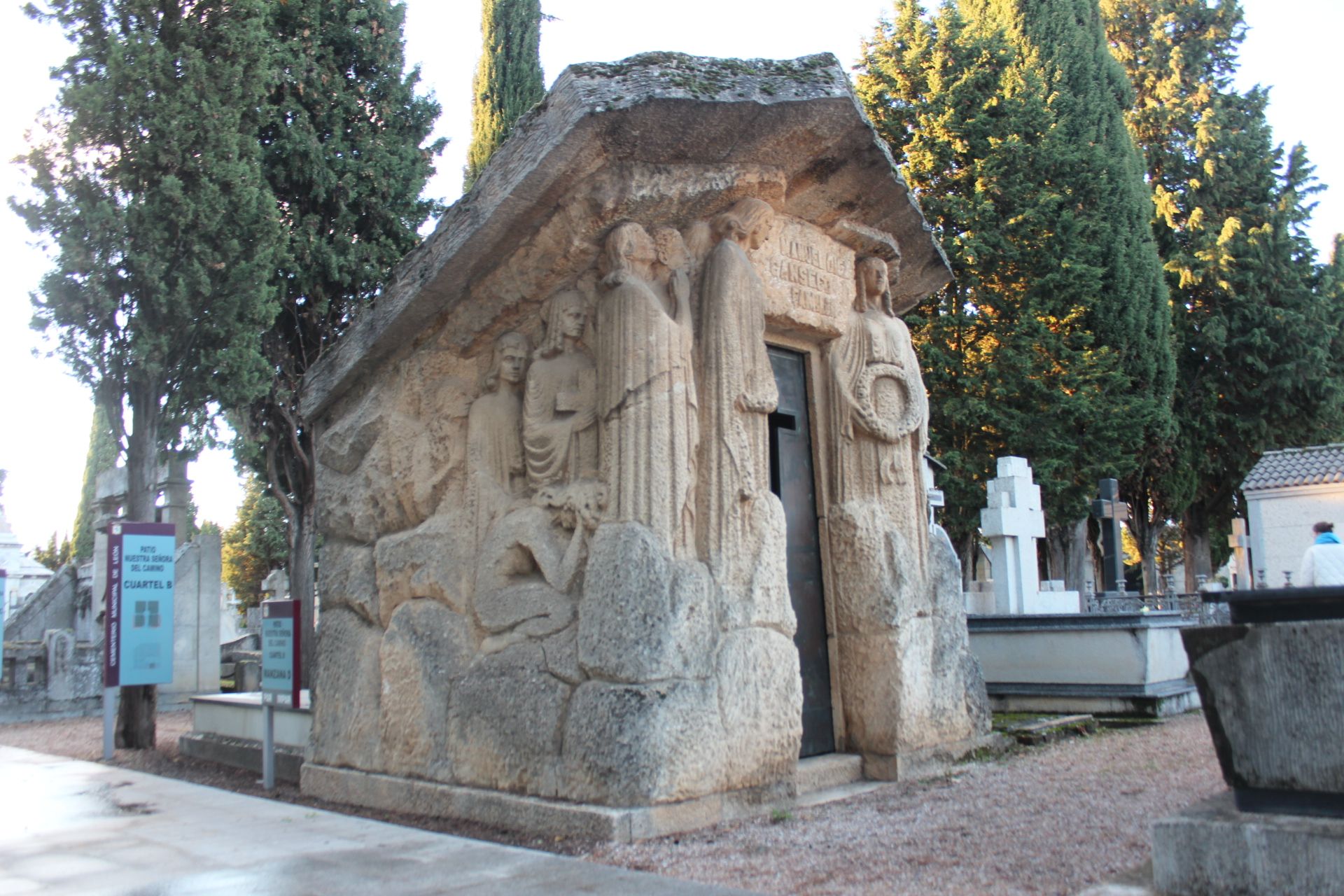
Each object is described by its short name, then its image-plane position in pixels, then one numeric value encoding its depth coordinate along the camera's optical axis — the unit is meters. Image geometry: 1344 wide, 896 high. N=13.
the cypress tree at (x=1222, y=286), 26.48
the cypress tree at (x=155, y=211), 11.98
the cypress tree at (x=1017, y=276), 21.92
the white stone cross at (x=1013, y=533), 13.96
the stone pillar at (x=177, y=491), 15.41
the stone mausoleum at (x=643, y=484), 5.46
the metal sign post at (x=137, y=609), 9.32
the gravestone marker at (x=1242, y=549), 26.33
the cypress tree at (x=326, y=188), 17.72
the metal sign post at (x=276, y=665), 7.54
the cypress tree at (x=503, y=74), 22.02
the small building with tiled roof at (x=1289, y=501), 23.98
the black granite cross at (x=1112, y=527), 15.66
